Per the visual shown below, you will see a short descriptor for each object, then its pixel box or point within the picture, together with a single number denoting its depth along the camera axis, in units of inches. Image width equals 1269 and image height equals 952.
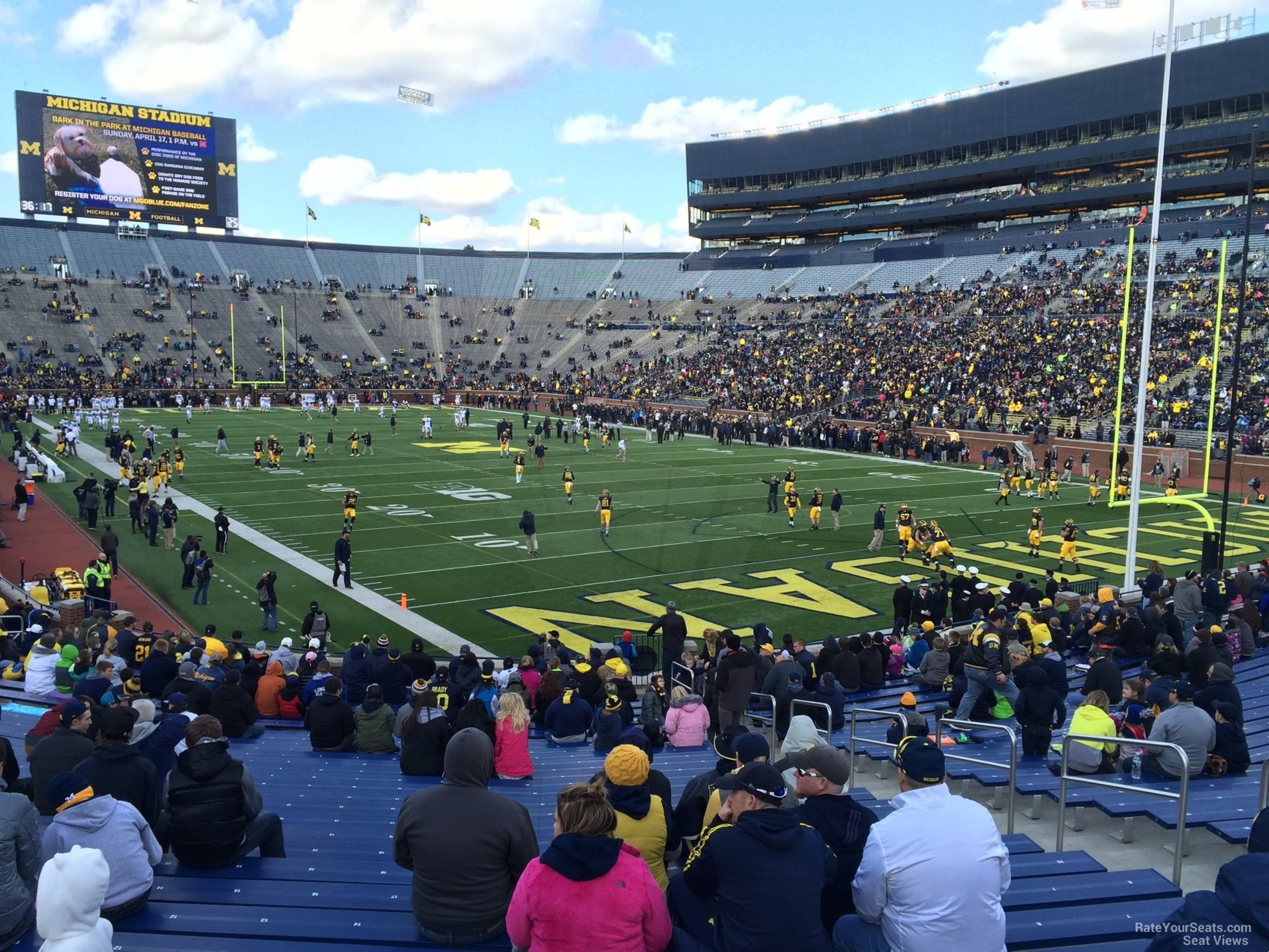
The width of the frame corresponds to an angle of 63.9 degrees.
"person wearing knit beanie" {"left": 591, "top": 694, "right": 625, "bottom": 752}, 356.8
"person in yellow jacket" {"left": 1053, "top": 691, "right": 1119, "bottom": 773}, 313.4
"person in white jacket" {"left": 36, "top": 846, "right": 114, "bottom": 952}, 151.4
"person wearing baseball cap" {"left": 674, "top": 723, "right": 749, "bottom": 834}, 193.5
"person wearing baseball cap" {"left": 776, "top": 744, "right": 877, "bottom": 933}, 164.6
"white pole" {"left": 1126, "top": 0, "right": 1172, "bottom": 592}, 677.3
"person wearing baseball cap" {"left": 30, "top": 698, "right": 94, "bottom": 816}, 247.6
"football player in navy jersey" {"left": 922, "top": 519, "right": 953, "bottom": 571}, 906.1
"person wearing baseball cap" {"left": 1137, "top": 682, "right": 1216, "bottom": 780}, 304.7
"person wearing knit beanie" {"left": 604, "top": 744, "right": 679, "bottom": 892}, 175.8
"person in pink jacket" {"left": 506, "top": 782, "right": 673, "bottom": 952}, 144.6
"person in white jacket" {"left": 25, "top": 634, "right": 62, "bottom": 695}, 443.2
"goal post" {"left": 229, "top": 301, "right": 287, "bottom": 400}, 2800.2
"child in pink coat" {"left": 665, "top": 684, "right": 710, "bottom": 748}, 380.2
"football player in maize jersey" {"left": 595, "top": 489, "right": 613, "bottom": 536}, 1024.9
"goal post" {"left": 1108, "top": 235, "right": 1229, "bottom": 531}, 844.0
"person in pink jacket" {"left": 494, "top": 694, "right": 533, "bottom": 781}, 322.3
